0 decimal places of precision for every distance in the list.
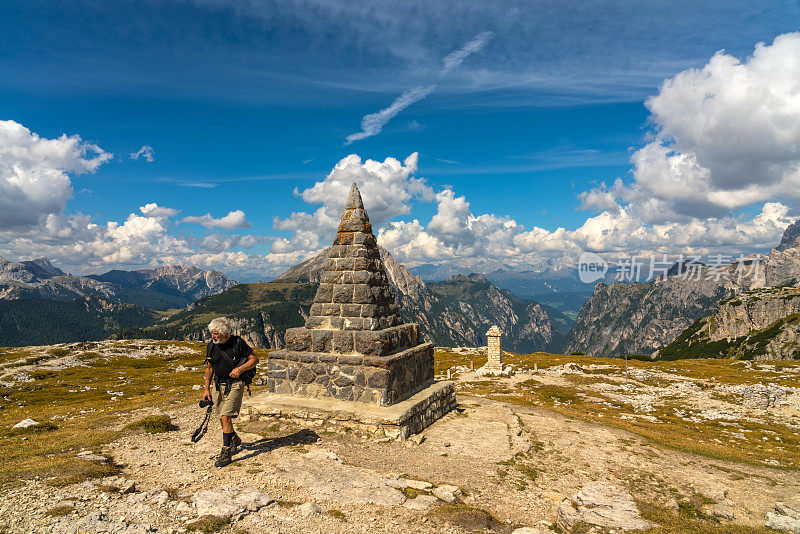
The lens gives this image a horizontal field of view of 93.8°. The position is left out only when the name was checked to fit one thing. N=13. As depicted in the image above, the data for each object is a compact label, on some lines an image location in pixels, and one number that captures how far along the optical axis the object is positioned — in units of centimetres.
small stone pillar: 3944
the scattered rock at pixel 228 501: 609
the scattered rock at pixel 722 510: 759
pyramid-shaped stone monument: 1180
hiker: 858
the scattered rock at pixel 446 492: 726
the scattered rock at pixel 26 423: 1354
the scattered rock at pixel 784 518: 693
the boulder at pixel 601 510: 668
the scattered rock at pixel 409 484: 761
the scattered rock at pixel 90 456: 811
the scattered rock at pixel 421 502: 671
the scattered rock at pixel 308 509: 621
